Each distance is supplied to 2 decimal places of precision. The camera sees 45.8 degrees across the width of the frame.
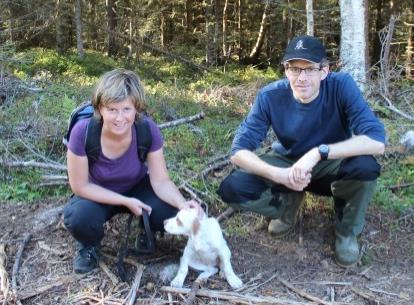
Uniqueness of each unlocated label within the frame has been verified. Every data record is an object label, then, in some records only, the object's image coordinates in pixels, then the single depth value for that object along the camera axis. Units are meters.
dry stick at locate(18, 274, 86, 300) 3.44
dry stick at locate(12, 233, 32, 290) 3.59
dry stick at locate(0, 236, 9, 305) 3.42
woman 3.32
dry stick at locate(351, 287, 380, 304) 3.42
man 3.61
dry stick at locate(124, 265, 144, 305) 3.32
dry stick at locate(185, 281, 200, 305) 3.27
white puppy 3.35
